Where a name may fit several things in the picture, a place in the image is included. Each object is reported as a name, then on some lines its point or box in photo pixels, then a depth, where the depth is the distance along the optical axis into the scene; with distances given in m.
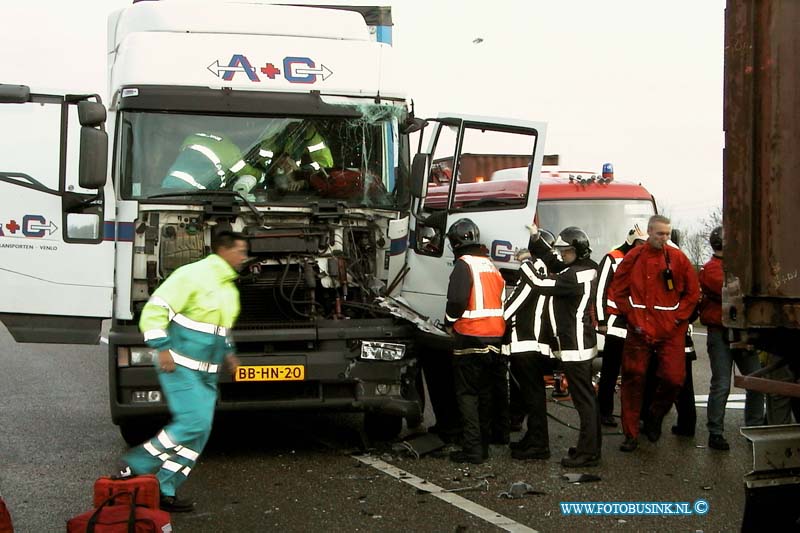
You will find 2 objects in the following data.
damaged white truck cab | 8.44
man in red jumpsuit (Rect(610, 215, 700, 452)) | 8.98
